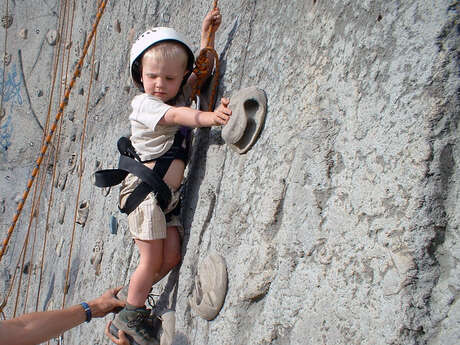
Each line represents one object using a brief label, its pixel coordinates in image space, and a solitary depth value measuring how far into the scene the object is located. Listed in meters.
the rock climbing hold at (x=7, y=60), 3.92
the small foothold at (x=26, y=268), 3.31
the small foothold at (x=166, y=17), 1.88
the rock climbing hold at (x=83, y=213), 2.49
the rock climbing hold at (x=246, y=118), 0.99
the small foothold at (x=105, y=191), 2.20
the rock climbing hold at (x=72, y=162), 3.03
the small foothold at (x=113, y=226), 1.90
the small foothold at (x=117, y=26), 2.56
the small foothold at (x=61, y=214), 2.94
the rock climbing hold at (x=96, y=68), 2.87
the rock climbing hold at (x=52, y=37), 3.78
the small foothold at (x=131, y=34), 2.33
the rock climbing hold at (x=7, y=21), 3.87
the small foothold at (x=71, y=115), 3.23
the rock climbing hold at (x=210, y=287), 0.98
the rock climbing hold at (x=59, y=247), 2.80
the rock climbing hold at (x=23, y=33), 3.89
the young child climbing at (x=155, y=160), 1.17
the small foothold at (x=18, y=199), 3.76
